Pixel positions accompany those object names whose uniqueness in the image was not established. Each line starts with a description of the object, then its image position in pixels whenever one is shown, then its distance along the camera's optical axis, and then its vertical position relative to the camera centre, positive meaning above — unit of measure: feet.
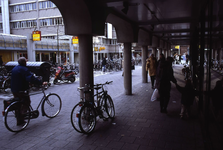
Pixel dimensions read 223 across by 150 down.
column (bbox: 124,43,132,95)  24.72 -0.82
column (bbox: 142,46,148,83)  34.77 -0.04
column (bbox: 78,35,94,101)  15.06 +0.33
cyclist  13.80 -1.45
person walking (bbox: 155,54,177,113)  16.05 -1.66
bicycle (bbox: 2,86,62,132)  12.99 -4.00
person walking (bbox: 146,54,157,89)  27.28 -0.28
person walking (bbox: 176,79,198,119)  14.62 -2.88
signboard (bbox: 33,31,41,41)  63.74 +10.97
